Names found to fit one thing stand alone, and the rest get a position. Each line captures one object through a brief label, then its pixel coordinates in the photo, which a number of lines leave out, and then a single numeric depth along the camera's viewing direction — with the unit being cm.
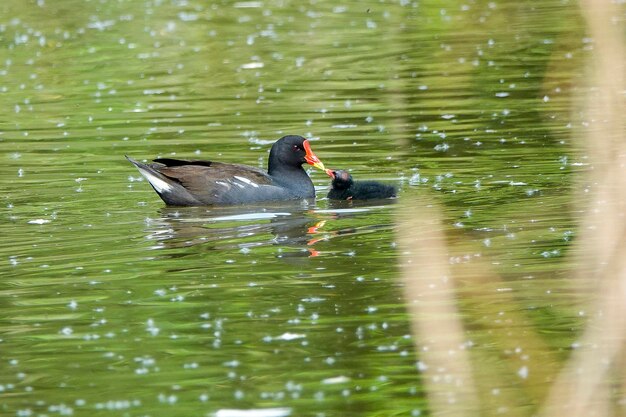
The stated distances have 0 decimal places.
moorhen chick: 2408
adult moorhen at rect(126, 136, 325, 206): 2462
